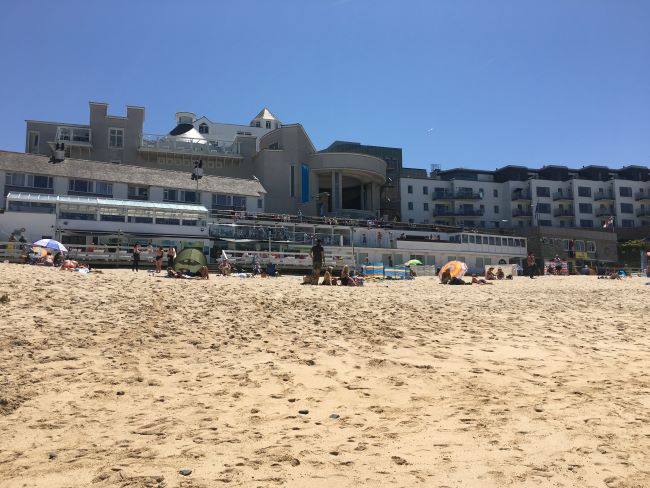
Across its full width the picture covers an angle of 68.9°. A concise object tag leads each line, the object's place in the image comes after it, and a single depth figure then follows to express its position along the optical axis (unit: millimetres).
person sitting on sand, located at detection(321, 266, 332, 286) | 18422
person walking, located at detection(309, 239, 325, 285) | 18631
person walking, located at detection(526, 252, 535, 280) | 34284
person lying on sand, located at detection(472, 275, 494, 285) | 24411
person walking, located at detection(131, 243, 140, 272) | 24453
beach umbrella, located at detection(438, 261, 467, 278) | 23477
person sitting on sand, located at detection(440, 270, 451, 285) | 23475
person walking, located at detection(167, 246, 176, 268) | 20306
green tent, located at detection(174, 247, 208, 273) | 19766
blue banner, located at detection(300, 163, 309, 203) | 59031
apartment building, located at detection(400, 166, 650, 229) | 74812
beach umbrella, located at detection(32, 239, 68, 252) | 23422
